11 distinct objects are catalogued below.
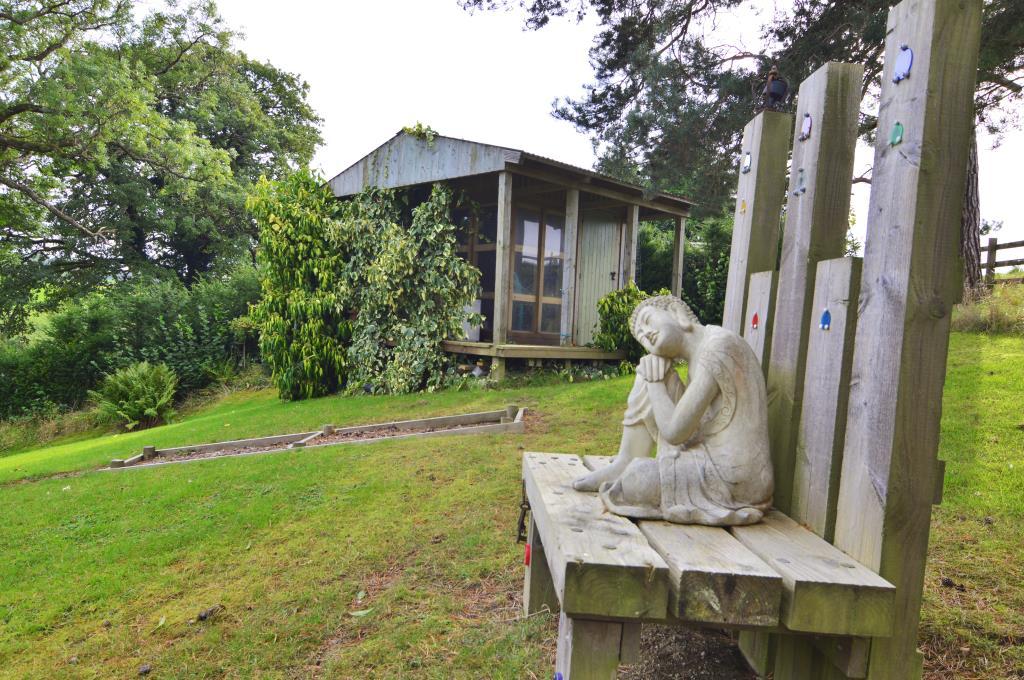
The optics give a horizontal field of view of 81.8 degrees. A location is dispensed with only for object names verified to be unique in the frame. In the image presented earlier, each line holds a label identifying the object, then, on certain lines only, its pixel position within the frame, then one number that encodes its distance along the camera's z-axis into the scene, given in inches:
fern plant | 509.7
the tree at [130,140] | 561.0
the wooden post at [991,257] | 507.5
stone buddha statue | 84.9
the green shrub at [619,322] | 427.2
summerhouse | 419.2
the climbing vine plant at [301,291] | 484.7
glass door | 486.6
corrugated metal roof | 407.5
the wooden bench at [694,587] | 63.4
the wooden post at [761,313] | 102.7
